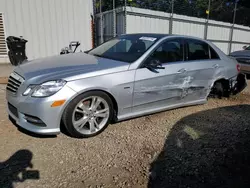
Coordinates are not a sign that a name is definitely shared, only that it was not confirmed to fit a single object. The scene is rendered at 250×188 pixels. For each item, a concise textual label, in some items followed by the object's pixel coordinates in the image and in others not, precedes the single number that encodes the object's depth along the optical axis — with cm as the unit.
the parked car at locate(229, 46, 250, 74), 736
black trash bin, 845
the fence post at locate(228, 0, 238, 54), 1404
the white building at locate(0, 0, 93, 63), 930
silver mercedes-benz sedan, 297
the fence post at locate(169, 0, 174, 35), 1085
